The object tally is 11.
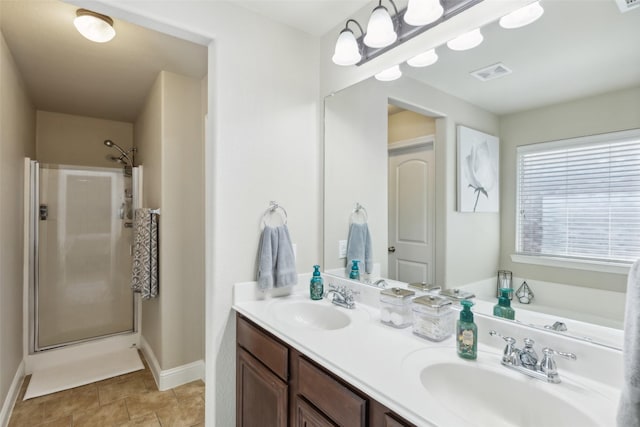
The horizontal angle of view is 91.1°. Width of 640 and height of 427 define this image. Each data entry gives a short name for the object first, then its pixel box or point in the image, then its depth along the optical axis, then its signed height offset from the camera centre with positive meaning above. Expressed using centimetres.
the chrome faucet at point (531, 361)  90 -44
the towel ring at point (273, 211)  174 +1
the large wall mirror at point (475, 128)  95 +33
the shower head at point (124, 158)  344 +61
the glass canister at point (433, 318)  115 -39
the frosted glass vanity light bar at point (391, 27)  123 +81
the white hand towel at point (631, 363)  53 -26
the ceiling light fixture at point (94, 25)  166 +101
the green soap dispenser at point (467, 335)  101 -40
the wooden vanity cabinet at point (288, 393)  91 -65
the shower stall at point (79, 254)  281 -41
